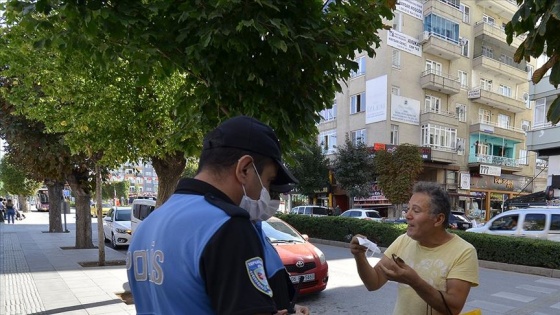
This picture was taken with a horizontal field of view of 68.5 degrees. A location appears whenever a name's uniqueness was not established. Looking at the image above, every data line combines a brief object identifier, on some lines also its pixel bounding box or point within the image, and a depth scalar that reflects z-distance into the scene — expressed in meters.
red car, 7.36
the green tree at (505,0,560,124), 2.28
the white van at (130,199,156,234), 14.08
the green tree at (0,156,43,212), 37.06
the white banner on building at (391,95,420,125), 30.12
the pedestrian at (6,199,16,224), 29.57
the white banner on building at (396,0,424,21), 31.02
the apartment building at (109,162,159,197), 87.88
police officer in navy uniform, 1.15
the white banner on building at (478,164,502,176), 33.16
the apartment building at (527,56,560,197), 21.59
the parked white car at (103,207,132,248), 15.73
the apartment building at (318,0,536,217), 30.72
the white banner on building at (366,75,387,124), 30.30
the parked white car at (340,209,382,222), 22.54
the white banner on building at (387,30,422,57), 30.31
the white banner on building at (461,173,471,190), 31.44
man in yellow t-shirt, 2.33
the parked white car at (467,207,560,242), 12.05
